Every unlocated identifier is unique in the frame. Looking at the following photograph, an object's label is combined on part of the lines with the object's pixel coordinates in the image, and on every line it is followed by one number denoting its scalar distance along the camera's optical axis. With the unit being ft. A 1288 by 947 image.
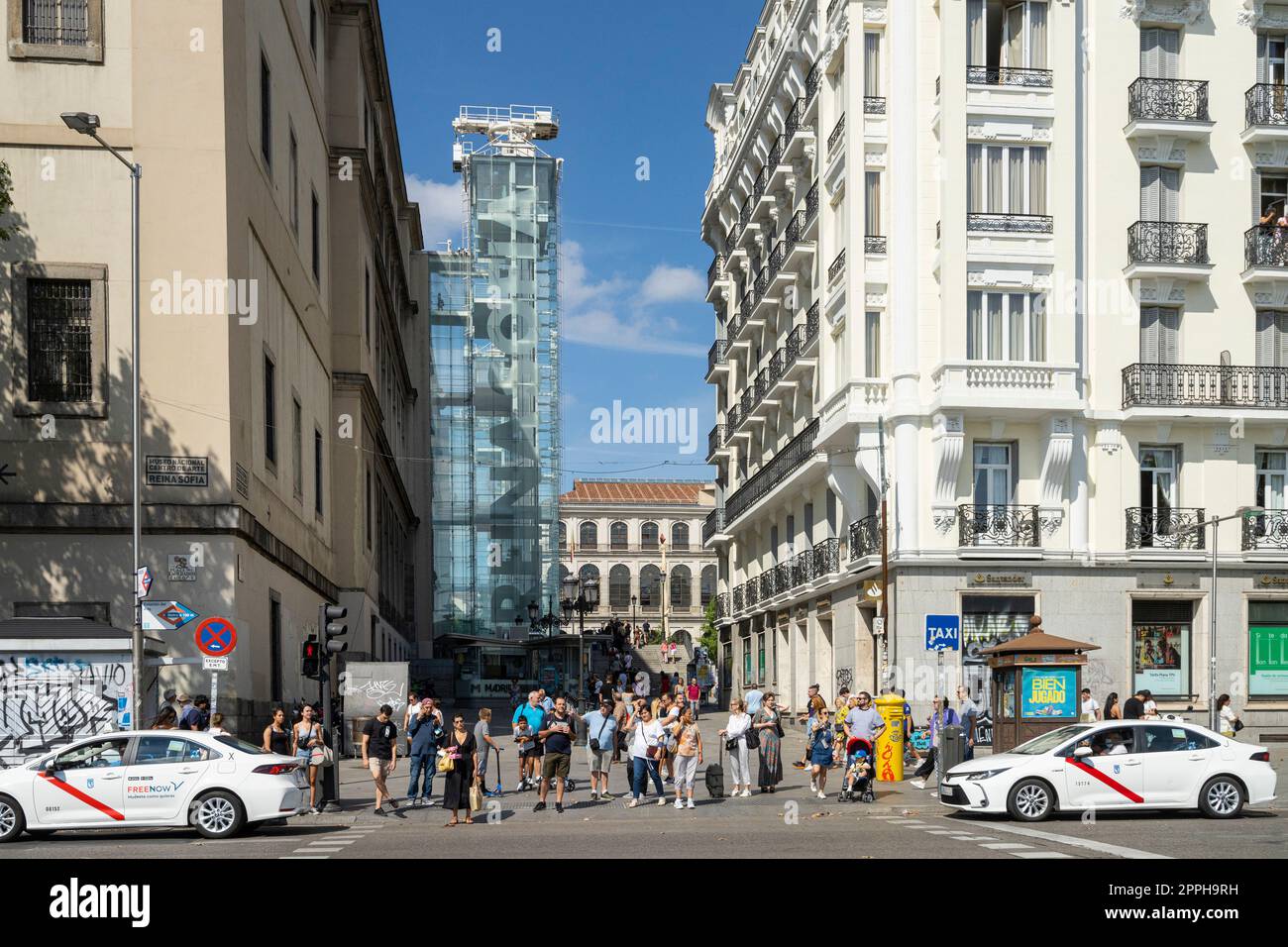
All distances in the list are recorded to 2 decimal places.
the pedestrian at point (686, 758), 72.38
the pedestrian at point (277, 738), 73.46
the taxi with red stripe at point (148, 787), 54.60
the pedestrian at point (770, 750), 80.79
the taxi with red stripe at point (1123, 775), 60.80
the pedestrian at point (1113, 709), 89.24
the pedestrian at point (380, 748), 70.85
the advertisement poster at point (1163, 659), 116.06
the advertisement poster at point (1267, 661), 116.67
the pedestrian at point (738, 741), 77.71
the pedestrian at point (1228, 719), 91.61
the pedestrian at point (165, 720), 71.36
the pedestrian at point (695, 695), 159.05
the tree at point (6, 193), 74.54
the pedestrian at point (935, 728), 81.59
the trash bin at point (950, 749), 75.56
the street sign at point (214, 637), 70.28
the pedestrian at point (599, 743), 77.56
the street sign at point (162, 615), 70.90
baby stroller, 73.87
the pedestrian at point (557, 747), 72.02
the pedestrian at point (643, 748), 73.20
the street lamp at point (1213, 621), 104.32
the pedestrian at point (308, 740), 72.18
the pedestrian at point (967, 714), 85.56
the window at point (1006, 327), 115.85
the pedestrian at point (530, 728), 79.15
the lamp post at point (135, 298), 69.51
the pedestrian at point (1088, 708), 91.66
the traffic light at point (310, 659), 76.74
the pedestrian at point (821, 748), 75.56
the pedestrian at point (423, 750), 74.54
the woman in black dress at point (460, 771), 66.08
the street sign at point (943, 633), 82.53
